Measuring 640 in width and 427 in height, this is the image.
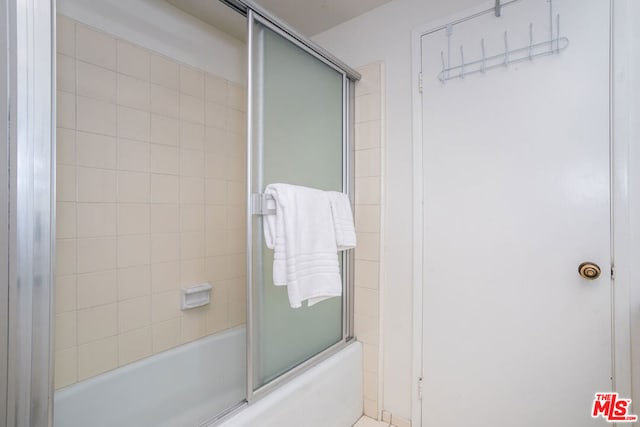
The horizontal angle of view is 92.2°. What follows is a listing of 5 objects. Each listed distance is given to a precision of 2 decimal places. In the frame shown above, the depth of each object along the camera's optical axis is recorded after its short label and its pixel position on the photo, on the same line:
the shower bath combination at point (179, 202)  1.29
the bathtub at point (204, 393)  1.27
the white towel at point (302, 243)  1.17
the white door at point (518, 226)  1.21
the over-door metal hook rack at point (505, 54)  1.27
